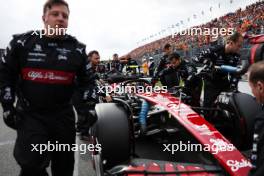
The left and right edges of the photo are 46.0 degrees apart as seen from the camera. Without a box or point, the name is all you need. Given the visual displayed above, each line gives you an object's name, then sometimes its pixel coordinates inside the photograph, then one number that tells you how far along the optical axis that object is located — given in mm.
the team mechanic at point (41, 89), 2078
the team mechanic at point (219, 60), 4121
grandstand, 11552
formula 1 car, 2232
